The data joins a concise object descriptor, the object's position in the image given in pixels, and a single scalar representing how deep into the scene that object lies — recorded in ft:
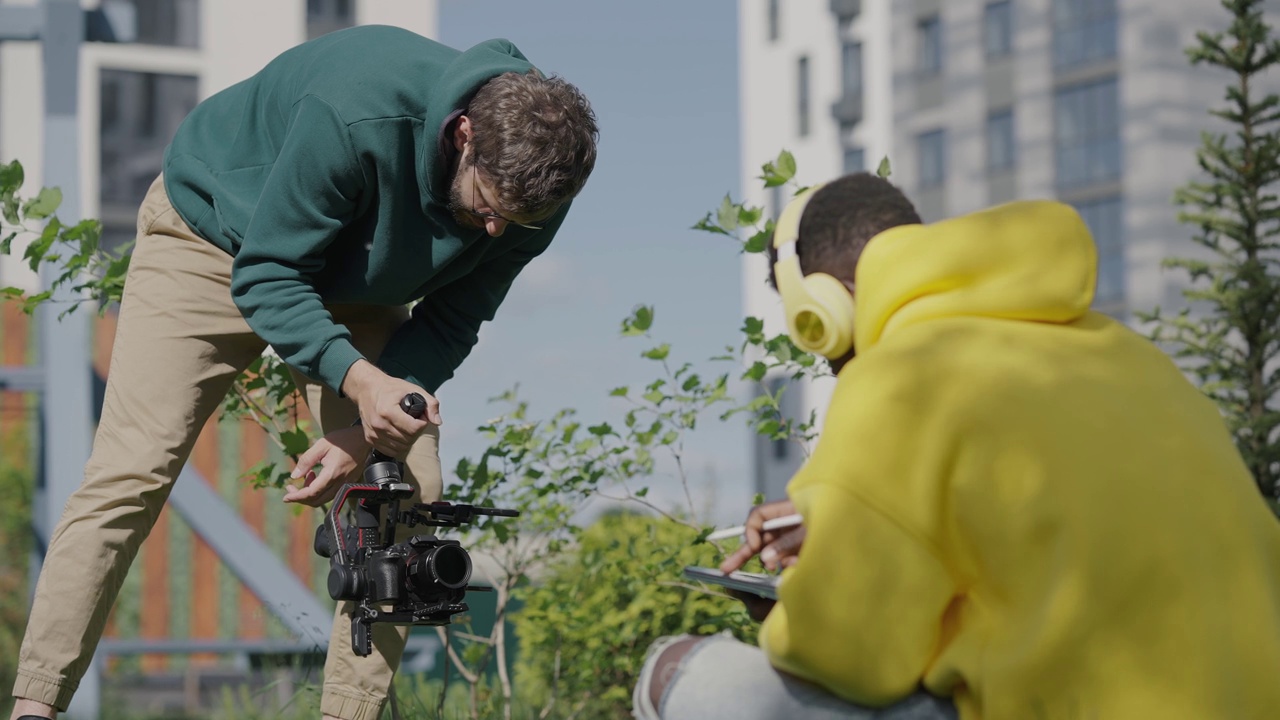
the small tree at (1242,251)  21.27
